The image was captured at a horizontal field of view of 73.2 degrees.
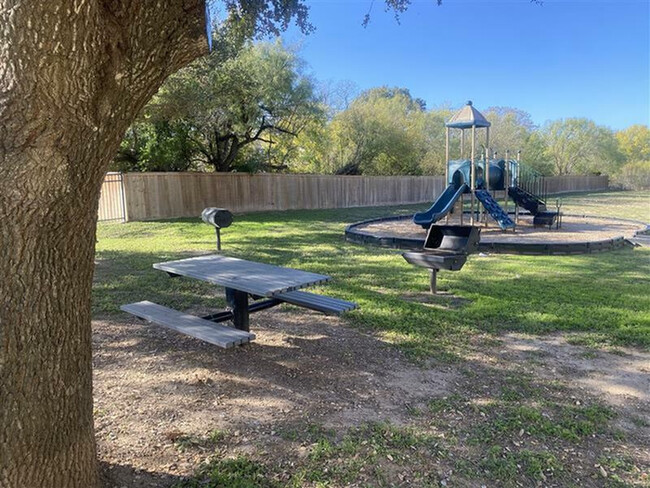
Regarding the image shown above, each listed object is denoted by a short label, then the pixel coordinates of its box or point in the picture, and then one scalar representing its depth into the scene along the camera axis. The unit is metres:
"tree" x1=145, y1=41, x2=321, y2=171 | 13.35
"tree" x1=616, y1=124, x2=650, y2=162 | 48.12
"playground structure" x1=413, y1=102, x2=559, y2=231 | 11.49
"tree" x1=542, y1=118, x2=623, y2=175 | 41.97
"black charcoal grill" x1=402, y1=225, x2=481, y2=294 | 5.19
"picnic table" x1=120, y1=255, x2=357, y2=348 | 3.20
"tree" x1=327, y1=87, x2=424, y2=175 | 24.67
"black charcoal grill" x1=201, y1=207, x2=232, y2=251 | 8.46
